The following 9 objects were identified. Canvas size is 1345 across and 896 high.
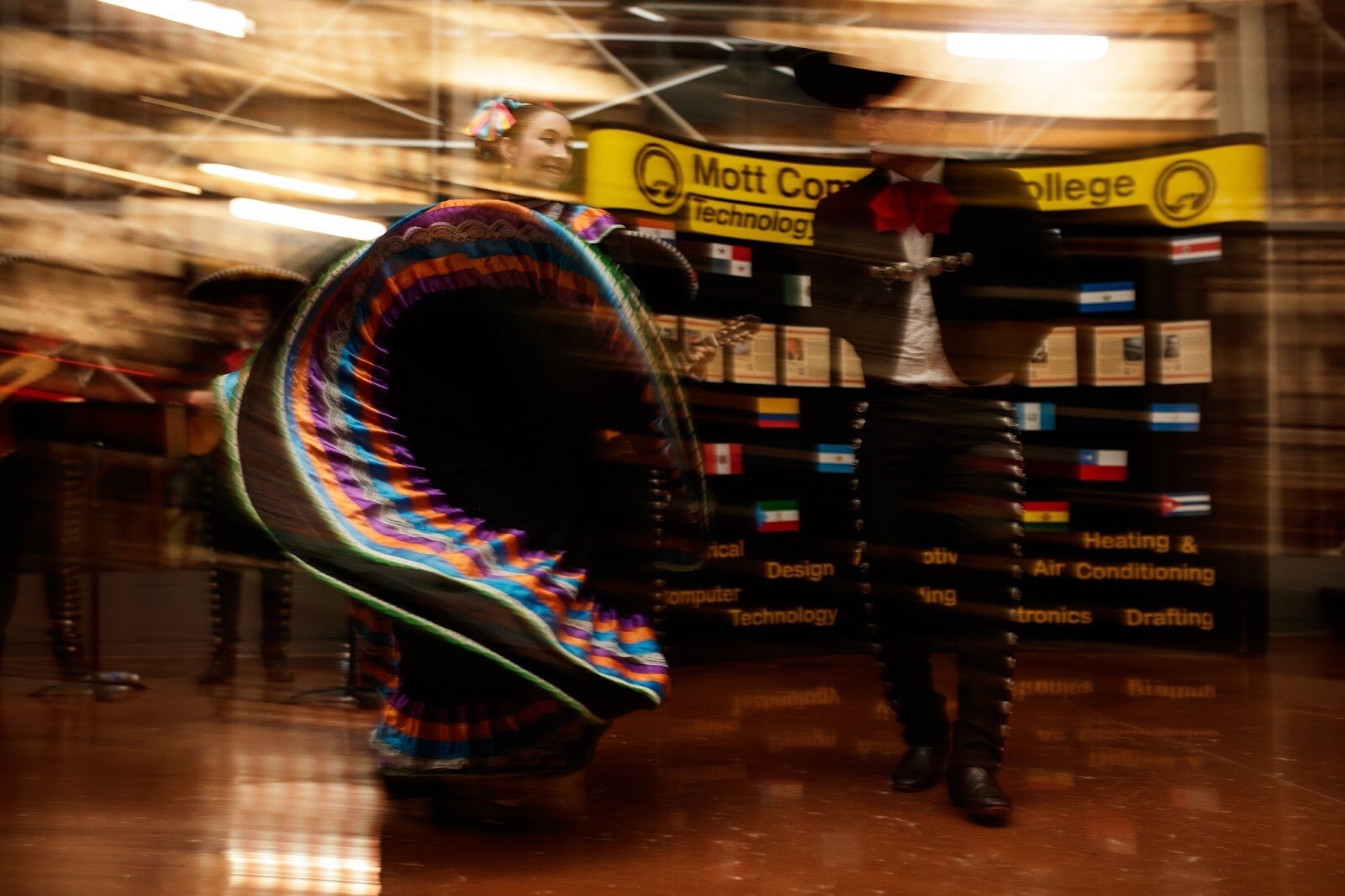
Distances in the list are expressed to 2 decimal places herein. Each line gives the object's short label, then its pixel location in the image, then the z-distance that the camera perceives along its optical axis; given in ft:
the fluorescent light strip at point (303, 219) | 16.42
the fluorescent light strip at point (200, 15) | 16.73
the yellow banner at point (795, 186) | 14.34
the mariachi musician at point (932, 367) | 8.53
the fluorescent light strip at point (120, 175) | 16.28
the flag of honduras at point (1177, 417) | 15.48
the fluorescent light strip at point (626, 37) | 16.61
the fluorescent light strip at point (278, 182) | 16.62
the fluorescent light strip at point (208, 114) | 16.30
